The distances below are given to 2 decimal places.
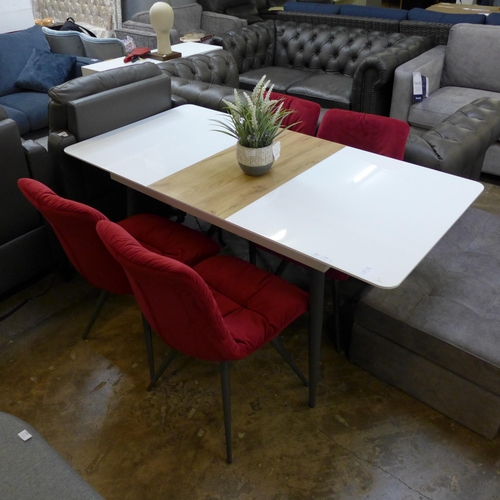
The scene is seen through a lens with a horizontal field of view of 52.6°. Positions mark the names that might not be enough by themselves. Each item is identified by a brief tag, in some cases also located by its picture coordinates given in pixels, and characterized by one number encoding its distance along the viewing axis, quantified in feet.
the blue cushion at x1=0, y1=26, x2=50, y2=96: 13.34
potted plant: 5.81
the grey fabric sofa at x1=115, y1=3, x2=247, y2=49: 15.67
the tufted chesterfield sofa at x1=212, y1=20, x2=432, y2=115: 11.89
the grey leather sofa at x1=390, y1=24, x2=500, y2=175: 11.51
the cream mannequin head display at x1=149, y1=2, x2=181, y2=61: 10.82
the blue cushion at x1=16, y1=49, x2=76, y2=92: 13.26
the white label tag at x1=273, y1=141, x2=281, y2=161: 6.32
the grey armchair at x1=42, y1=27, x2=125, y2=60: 14.21
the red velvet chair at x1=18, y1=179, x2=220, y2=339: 5.17
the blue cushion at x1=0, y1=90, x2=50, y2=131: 12.23
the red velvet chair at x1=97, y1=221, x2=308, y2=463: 4.23
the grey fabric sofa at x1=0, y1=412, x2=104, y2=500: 3.72
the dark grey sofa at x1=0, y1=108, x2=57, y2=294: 6.93
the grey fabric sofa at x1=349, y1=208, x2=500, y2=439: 5.46
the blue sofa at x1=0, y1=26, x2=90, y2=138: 13.02
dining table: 4.90
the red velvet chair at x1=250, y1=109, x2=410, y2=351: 6.95
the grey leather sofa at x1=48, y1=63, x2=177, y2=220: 7.16
